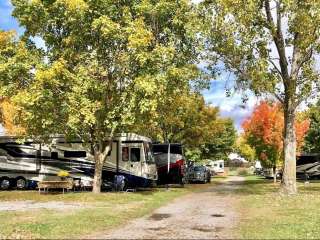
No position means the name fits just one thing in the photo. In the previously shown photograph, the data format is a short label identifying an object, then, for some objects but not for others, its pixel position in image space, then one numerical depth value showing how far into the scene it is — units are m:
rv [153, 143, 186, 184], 24.41
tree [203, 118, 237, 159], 31.80
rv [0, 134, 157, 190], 20.39
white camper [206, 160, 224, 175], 59.94
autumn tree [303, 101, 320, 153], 36.86
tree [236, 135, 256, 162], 53.31
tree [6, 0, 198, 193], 15.36
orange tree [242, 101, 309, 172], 29.02
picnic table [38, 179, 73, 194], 18.11
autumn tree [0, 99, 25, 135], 24.21
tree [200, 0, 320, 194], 15.69
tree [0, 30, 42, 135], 15.88
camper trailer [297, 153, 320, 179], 35.42
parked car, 29.77
